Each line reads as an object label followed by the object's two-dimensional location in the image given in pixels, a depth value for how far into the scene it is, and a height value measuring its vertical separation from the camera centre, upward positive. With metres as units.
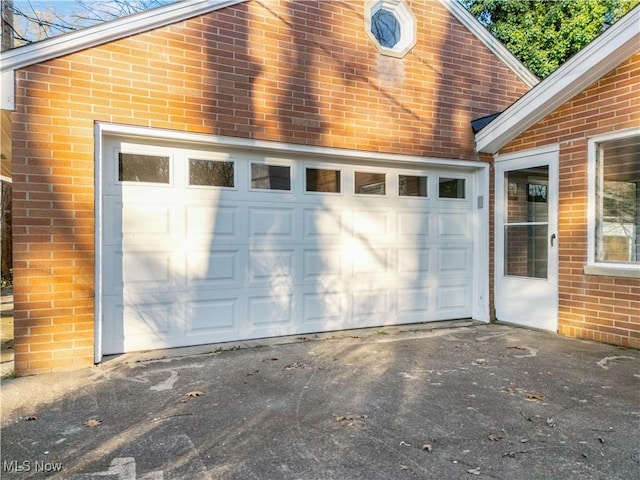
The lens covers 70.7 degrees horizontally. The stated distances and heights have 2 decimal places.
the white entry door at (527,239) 5.85 -0.09
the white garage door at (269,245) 4.78 -0.15
